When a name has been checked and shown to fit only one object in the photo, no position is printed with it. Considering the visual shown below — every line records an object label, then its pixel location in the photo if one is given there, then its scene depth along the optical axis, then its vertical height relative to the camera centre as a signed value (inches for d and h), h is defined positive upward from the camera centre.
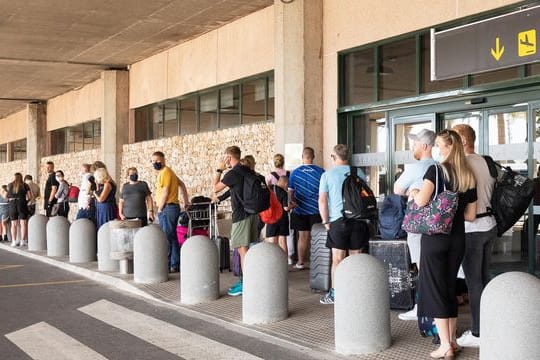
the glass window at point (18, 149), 1353.3 +52.4
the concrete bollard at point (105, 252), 490.3 -52.7
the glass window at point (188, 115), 745.0 +64.5
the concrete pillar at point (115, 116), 885.8 +75.7
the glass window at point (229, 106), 668.1 +66.4
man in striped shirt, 442.3 -10.0
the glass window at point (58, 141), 1166.3 +59.0
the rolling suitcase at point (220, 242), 468.8 -44.5
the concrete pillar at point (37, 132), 1211.2 +75.7
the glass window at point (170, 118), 784.9 +64.8
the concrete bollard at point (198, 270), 364.8 -49.1
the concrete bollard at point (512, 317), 204.8 -41.9
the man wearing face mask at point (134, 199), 496.4 -16.4
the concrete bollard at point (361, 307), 259.8 -48.8
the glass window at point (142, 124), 861.8 +63.9
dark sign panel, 376.2 +73.5
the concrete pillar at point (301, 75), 533.0 +75.8
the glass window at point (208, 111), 706.8 +65.1
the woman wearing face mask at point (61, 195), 689.0 -18.5
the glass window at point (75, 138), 1068.5 +59.6
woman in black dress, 241.6 -25.0
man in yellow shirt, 460.4 -18.6
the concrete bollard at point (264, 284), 312.8 -48.3
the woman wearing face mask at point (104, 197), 538.6 -16.5
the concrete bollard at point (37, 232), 671.1 -53.0
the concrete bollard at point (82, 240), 549.0 -50.0
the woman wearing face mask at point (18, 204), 712.4 -28.0
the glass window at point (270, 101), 611.5 +64.3
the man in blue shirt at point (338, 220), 334.3 -21.6
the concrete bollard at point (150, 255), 422.0 -47.8
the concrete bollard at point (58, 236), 609.9 -51.8
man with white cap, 283.0 +2.3
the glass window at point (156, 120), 820.6 +65.1
